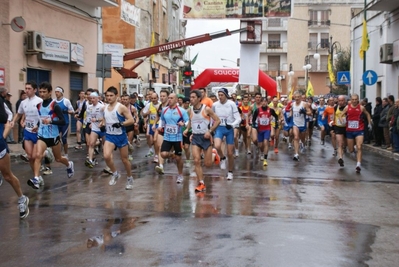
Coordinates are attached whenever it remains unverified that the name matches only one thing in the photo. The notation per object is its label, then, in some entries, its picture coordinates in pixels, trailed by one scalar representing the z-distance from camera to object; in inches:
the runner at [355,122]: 616.1
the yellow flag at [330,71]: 1646.7
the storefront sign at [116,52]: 1107.3
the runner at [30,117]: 474.0
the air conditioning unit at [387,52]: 1098.7
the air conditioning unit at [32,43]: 916.6
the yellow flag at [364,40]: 1130.7
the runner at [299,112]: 729.0
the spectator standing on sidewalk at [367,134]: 955.3
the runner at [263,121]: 668.1
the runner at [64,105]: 557.3
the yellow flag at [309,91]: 1660.6
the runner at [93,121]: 575.9
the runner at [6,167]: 331.9
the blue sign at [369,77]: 987.9
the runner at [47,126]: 442.9
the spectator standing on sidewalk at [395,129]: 781.9
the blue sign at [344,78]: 1182.9
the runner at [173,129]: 481.7
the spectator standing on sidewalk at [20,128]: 825.5
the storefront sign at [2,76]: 845.3
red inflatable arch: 1164.5
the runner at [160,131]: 534.6
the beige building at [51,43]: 872.9
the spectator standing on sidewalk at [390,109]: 828.0
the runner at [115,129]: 446.0
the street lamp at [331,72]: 1643.9
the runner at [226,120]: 530.0
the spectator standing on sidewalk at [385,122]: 857.5
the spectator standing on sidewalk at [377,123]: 917.4
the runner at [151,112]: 674.9
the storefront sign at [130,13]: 1187.3
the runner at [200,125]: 466.0
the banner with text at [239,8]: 1143.6
